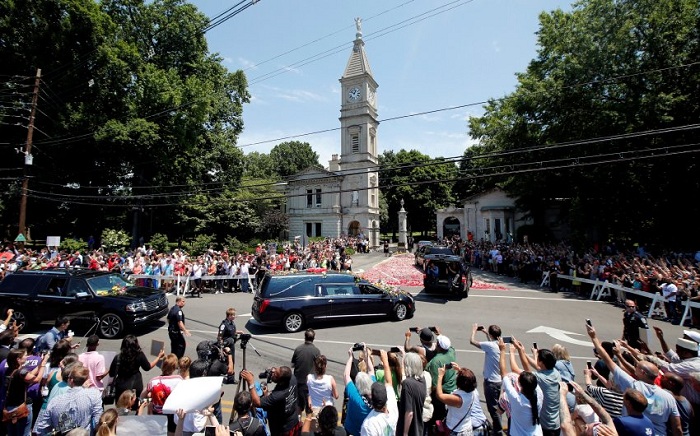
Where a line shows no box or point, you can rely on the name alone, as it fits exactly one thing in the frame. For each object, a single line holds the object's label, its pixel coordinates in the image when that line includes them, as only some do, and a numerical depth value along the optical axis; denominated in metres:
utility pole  22.23
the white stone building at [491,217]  37.66
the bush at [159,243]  31.58
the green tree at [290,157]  78.53
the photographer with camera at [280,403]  4.20
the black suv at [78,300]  9.98
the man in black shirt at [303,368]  5.48
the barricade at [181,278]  16.98
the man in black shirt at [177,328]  7.81
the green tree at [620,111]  19.88
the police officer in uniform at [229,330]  6.87
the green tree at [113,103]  26.89
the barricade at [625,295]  11.43
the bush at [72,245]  28.98
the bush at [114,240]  29.48
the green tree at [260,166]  63.91
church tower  50.03
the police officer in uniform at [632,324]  7.22
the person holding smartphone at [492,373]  5.33
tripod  5.62
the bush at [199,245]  31.34
